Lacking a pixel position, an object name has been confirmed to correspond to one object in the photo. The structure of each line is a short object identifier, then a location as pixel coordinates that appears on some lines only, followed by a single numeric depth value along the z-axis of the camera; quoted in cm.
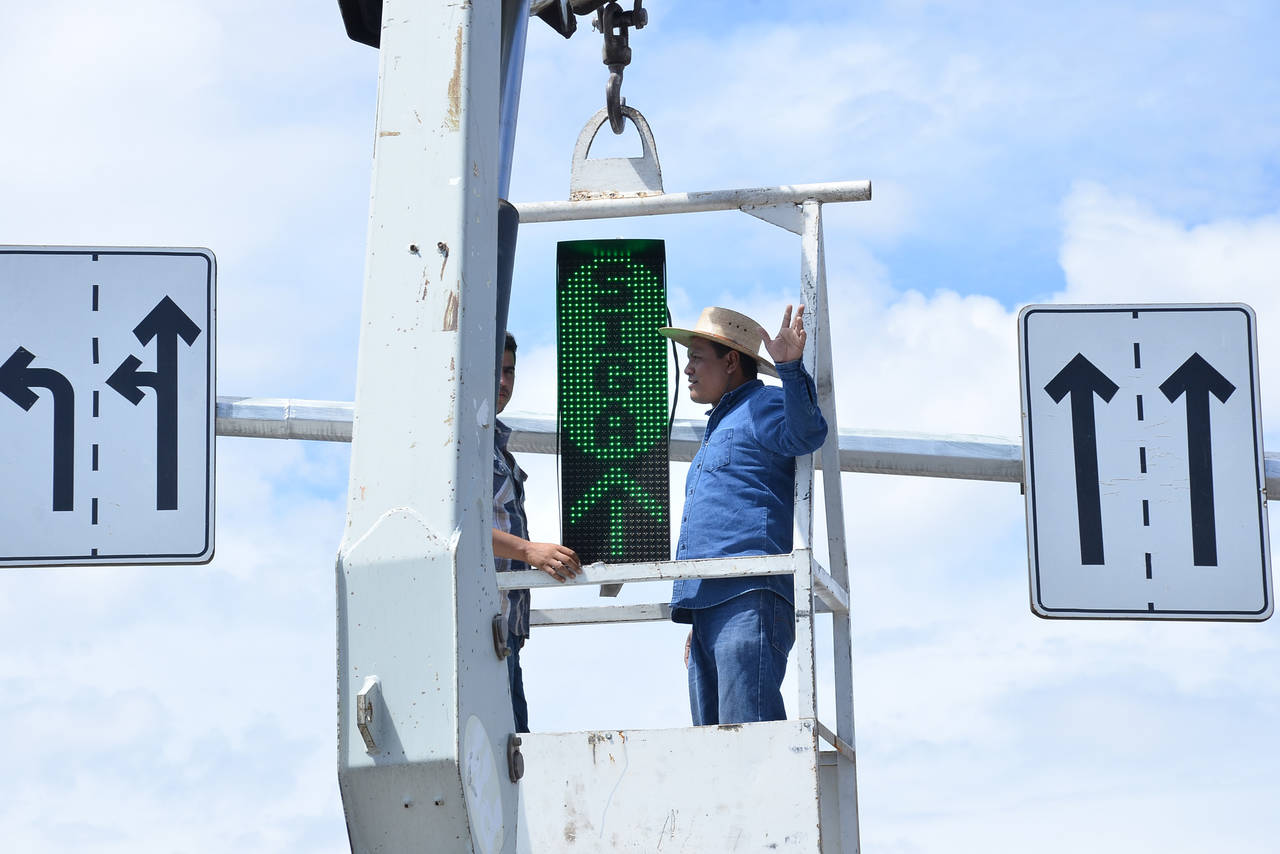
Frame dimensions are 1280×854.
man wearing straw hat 1112
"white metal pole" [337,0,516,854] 641
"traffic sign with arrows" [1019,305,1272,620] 1255
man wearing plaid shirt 1206
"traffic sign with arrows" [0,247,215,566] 1259
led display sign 1013
